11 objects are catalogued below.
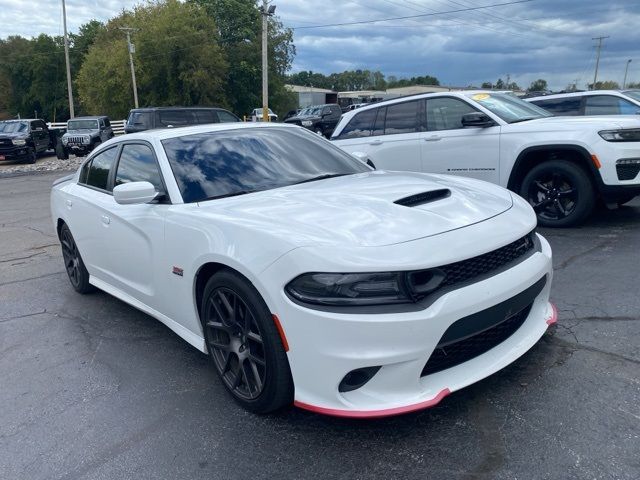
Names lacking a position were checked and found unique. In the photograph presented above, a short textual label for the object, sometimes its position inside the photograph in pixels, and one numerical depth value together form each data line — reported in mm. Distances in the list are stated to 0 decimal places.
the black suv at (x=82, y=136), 22750
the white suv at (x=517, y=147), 6078
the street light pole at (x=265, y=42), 28062
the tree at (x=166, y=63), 44375
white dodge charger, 2443
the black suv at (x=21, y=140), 21141
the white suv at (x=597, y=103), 9500
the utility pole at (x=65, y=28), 37400
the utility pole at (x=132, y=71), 42684
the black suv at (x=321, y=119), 31578
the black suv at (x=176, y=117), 16469
